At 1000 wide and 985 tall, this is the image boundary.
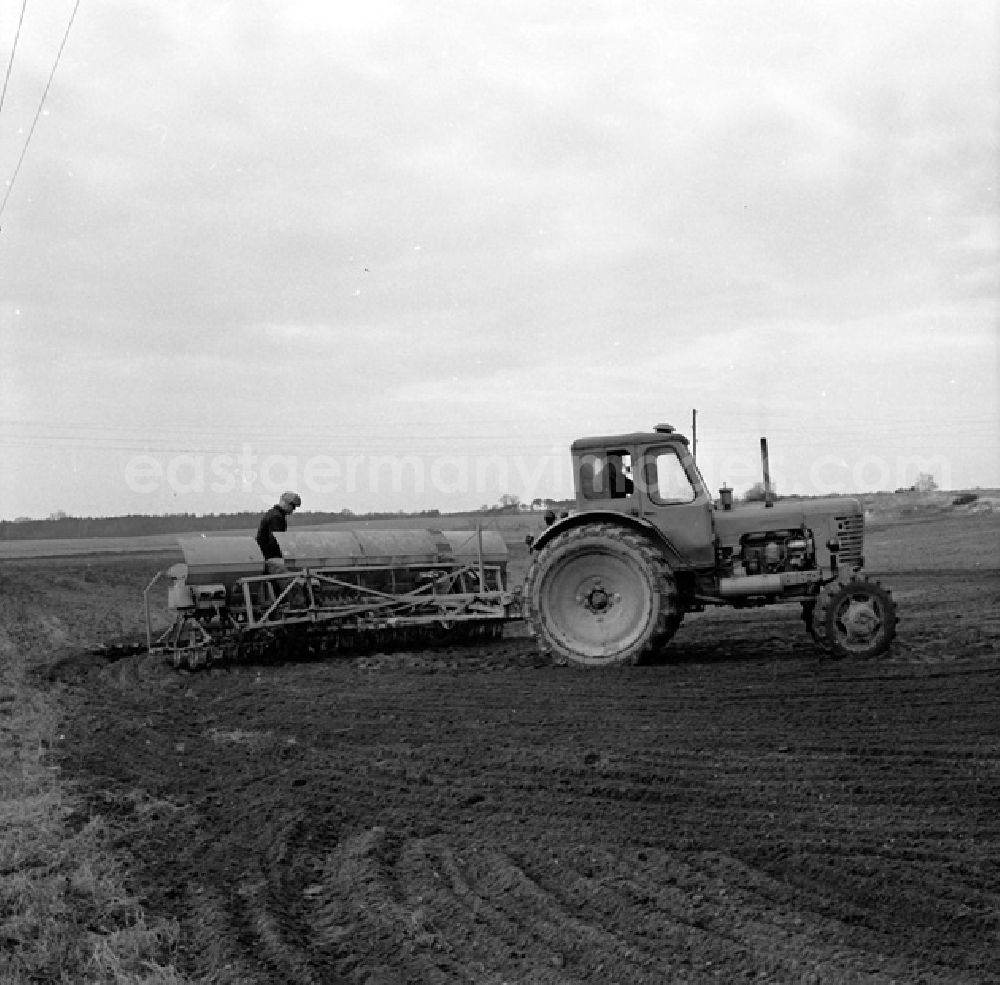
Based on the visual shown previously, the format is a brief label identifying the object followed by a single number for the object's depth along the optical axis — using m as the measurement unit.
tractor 10.98
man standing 13.13
